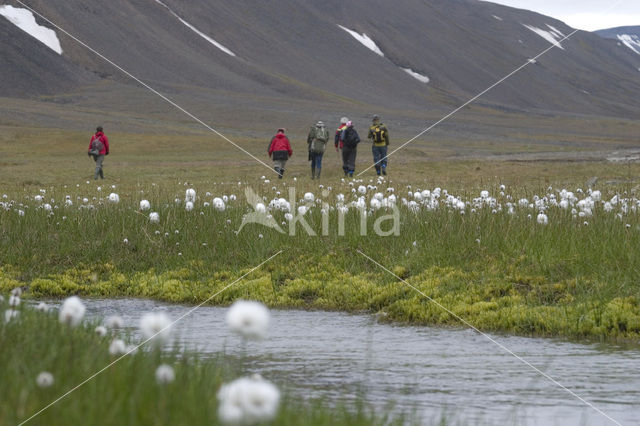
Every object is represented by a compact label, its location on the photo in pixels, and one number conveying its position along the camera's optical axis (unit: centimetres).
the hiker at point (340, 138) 6287
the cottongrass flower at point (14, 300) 1122
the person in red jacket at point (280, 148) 6345
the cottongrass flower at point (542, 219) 2630
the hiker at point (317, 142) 6475
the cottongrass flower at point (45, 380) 862
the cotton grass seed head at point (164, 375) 832
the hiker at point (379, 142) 6178
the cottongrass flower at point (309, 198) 3172
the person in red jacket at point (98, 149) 6850
